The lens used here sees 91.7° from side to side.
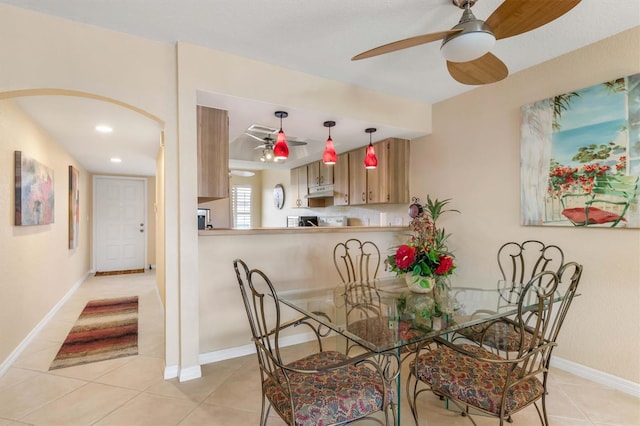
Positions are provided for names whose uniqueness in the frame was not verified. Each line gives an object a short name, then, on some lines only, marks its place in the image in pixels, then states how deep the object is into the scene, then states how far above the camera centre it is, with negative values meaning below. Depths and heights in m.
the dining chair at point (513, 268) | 1.96 -0.49
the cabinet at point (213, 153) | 2.48 +0.48
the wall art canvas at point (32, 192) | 2.67 +0.21
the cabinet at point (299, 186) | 5.44 +0.48
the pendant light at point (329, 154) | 2.90 +0.55
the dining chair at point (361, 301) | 1.43 -0.55
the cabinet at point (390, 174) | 3.68 +0.46
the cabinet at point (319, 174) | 4.79 +0.62
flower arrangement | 1.91 -0.29
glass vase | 1.95 -0.45
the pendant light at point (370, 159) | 3.14 +0.54
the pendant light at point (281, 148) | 2.63 +0.55
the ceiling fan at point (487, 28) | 1.39 +0.91
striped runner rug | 2.65 -1.22
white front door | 6.48 -0.20
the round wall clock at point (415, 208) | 3.53 +0.05
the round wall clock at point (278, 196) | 6.65 +0.37
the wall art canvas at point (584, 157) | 2.08 +0.40
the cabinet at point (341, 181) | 4.37 +0.46
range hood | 4.77 +0.34
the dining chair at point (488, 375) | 1.29 -0.78
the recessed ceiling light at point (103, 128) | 3.32 +0.94
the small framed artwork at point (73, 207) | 4.54 +0.10
